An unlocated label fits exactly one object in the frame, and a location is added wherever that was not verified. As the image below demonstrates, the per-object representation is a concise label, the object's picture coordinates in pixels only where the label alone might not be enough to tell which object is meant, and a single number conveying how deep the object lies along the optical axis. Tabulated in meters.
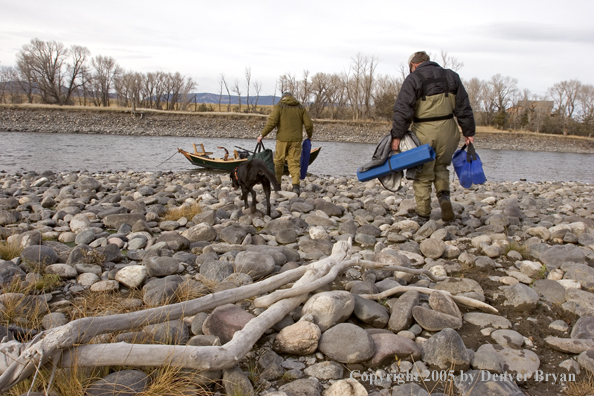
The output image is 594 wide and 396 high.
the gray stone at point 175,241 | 4.30
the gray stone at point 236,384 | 1.91
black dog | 5.72
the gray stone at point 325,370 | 2.16
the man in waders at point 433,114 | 4.76
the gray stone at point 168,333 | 2.25
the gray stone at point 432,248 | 4.23
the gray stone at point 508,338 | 2.55
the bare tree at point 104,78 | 66.31
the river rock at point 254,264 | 3.48
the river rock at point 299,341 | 2.33
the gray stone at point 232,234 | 4.61
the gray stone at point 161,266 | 3.51
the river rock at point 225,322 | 2.38
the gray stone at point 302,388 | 1.98
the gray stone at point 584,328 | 2.56
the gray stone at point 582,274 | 3.39
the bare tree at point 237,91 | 69.84
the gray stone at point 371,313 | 2.73
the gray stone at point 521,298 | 3.03
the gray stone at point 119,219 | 5.17
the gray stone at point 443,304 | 2.80
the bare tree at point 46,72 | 60.66
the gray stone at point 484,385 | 1.96
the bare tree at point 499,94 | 67.06
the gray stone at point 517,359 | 2.28
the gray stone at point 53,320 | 2.54
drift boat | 13.23
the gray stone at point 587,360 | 2.25
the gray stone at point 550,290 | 3.17
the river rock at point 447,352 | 2.26
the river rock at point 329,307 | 2.54
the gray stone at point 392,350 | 2.29
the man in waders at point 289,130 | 8.05
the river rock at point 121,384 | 1.79
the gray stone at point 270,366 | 2.12
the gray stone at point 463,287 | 3.18
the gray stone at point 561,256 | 3.95
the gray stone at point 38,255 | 3.49
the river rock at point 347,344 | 2.27
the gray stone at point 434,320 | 2.67
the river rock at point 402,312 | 2.68
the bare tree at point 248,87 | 68.51
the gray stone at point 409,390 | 2.00
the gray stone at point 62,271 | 3.40
